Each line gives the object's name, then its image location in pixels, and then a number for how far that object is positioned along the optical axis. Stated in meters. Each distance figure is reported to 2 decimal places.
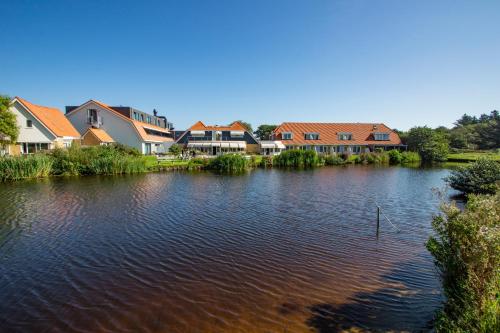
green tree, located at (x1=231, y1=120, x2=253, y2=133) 107.39
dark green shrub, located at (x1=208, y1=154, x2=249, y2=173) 34.12
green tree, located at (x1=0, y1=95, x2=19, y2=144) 26.20
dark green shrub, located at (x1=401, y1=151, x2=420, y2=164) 46.07
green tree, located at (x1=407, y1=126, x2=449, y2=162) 47.81
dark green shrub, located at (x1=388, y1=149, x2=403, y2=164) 45.59
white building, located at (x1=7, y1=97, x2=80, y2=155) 31.31
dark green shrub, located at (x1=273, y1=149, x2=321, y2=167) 39.47
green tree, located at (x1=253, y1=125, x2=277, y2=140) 103.05
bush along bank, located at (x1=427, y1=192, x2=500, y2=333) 4.12
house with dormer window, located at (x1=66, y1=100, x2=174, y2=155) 41.03
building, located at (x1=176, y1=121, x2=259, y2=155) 49.25
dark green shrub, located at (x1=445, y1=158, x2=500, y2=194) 16.67
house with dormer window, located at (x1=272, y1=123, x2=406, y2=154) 52.03
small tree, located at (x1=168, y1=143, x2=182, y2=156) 40.16
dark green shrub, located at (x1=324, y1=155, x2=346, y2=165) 42.50
